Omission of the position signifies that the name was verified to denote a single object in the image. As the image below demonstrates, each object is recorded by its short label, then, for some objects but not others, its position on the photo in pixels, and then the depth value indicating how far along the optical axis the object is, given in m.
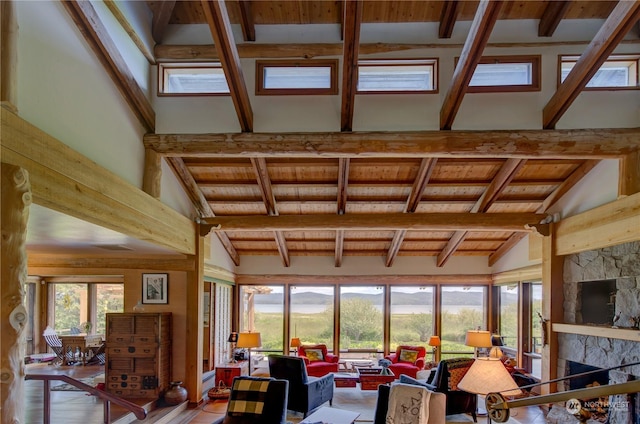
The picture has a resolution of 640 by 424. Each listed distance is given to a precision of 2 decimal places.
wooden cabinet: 7.23
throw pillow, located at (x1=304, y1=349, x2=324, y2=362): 10.11
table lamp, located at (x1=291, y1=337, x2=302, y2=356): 10.69
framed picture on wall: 7.94
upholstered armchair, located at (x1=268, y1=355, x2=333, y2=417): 6.91
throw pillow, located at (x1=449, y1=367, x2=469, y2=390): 6.63
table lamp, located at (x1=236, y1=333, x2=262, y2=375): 8.05
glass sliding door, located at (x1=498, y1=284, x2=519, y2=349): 10.09
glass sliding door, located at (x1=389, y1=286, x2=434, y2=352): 11.70
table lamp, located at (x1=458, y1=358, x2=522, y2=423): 3.54
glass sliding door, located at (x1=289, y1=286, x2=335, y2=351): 11.81
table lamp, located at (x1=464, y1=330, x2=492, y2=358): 8.63
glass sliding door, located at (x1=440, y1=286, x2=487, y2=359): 11.60
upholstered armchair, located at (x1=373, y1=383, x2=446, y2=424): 4.86
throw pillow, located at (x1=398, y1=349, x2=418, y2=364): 9.84
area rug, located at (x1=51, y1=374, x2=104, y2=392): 7.56
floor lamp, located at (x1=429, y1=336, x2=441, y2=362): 10.39
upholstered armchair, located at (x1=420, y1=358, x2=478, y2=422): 6.61
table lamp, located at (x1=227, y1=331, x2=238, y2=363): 9.48
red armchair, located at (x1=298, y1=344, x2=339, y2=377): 10.04
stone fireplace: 5.77
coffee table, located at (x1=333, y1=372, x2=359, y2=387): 8.41
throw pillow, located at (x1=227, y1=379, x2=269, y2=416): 5.11
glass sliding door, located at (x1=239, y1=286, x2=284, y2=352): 11.83
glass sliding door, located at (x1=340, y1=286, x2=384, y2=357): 11.71
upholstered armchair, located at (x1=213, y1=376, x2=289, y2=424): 5.06
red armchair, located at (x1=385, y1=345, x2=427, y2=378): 9.23
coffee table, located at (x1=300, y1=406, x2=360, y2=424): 5.28
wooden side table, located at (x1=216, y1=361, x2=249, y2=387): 8.30
